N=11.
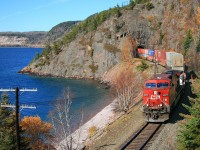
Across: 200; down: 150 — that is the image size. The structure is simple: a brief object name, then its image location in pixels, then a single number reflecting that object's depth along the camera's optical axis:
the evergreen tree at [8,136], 24.39
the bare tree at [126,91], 51.24
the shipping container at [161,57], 79.71
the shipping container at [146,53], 101.19
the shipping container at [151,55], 94.53
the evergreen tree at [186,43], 100.00
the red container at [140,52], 107.94
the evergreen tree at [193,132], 16.02
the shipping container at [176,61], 62.91
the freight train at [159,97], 28.25
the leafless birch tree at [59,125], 42.77
